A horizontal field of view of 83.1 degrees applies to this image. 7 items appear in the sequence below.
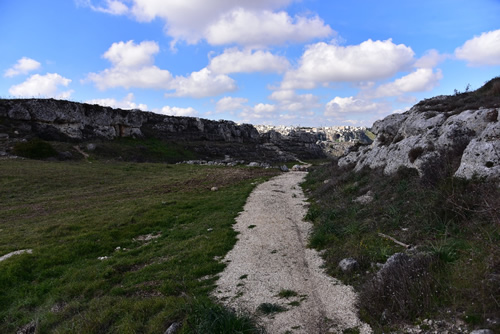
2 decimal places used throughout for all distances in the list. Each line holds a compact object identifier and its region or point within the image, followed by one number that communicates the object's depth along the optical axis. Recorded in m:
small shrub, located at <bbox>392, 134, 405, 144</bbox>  20.98
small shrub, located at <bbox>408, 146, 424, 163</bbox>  15.48
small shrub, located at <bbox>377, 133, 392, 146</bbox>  23.67
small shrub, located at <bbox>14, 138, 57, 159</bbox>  44.56
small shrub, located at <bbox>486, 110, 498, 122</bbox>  13.59
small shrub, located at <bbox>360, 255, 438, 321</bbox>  5.67
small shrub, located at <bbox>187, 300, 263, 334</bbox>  5.97
